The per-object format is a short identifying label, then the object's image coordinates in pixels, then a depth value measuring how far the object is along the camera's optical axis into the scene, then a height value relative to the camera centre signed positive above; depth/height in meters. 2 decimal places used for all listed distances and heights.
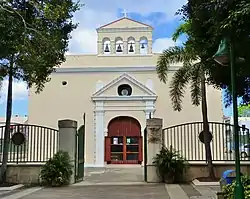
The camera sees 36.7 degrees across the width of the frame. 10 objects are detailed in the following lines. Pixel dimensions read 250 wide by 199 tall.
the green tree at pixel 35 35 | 9.47 +2.91
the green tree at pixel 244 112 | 54.52 +3.97
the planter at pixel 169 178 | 15.21 -1.53
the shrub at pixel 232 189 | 7.98 -1.09
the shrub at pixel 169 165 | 15.18 -1.00
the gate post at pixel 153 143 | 15.71 -0.12
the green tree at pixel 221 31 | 6.34 +2.05
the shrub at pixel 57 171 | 14.73 -1.17
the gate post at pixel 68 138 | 15.65 +0.12
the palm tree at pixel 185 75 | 15.84 +2.80
